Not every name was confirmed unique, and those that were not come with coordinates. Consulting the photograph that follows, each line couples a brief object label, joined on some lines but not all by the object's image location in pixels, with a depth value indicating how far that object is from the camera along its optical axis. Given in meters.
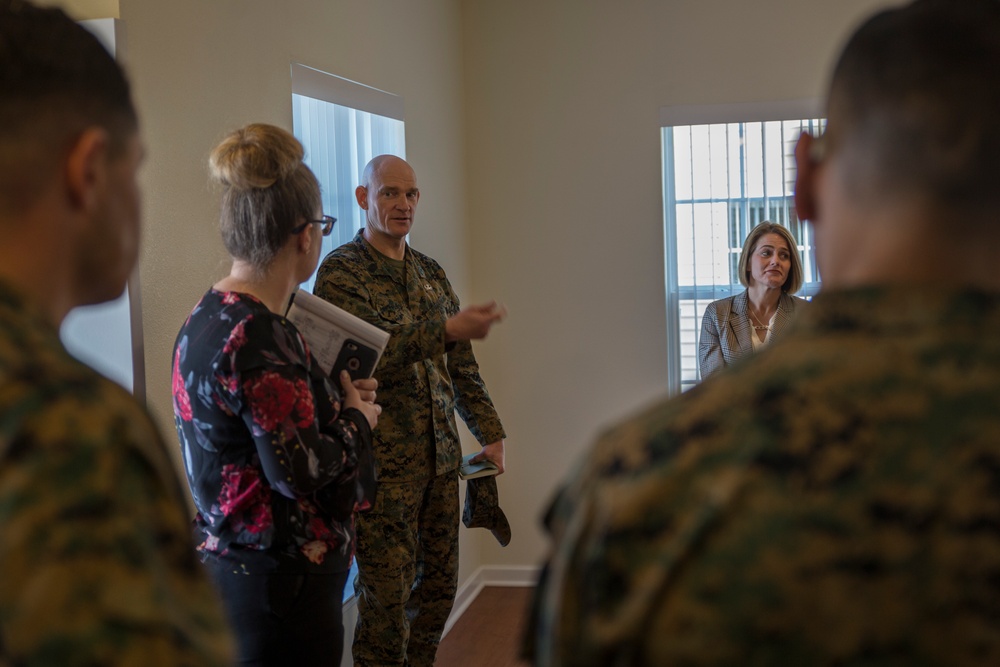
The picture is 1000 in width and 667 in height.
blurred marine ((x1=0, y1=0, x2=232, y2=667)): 0.66
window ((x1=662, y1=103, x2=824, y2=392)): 4.67
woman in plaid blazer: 4.08
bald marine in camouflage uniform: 2.85
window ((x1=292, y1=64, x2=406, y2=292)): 3.19
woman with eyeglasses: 1.64
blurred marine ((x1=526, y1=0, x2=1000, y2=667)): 0.67
